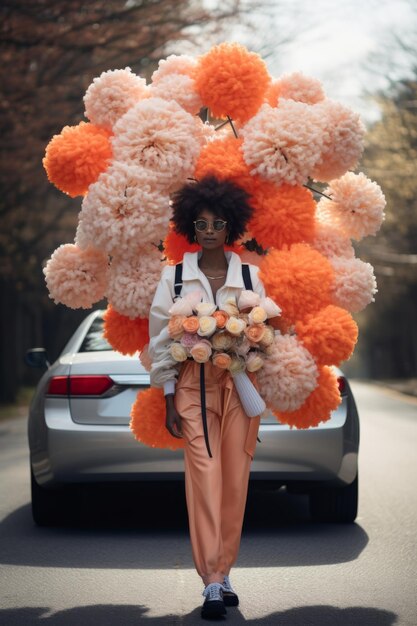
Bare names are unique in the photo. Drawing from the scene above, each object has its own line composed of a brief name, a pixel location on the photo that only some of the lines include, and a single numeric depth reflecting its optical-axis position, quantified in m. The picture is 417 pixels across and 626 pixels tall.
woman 5.93
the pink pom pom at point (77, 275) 6.29
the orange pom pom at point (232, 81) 6.12
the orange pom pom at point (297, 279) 5.93
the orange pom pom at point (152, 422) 6.25
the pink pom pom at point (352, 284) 6.08
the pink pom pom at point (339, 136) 6.11
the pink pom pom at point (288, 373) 5.91
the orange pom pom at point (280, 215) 6.03
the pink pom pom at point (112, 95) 6.28
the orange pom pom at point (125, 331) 6.31
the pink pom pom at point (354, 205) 6.29
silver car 8.16
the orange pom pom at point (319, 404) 6.09
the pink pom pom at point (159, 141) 6.01
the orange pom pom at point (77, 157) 6.13
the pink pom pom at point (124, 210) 5.95
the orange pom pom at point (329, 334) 5.91
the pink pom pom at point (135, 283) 6.11
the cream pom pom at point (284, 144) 6.00
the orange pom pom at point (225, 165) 6.07
